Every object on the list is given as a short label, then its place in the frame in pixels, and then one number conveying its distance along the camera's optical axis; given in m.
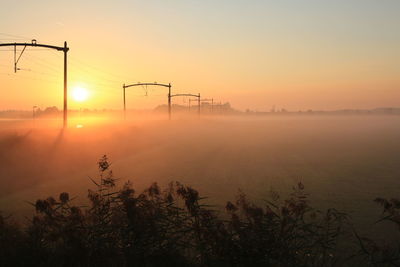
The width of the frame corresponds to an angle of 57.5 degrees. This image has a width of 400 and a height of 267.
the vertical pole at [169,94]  56.16
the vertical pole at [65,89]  22.36
